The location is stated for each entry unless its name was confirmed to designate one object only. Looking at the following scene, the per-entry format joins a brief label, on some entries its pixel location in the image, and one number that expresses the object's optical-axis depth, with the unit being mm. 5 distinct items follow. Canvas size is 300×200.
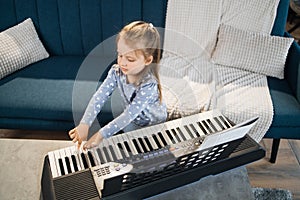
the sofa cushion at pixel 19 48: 1934
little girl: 1256
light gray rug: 1718
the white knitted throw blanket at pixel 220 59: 1744
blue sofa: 1779
